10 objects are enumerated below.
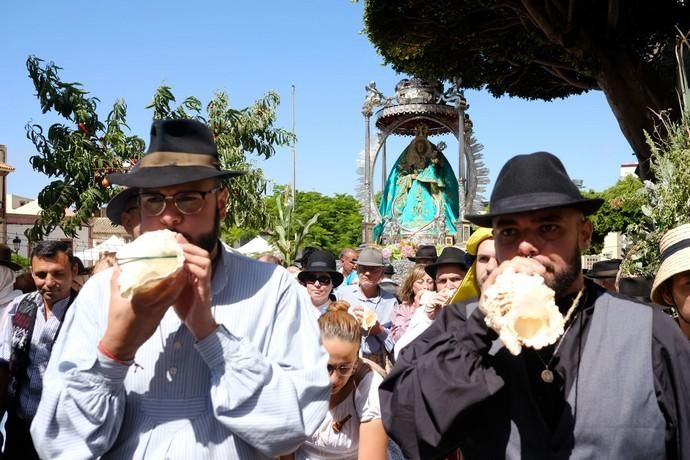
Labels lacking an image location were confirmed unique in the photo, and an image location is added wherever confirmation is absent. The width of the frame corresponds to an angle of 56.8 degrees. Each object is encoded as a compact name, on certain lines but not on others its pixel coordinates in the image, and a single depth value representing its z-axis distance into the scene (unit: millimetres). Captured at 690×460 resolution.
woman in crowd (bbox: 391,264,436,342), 6547
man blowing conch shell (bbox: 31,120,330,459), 1907
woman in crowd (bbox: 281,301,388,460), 3172
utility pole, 42225
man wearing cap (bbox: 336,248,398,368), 7207
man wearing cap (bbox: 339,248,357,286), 10722
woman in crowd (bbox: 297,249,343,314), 6664
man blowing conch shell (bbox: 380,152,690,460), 1959
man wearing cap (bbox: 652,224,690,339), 2795
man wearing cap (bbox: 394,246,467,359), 5082
